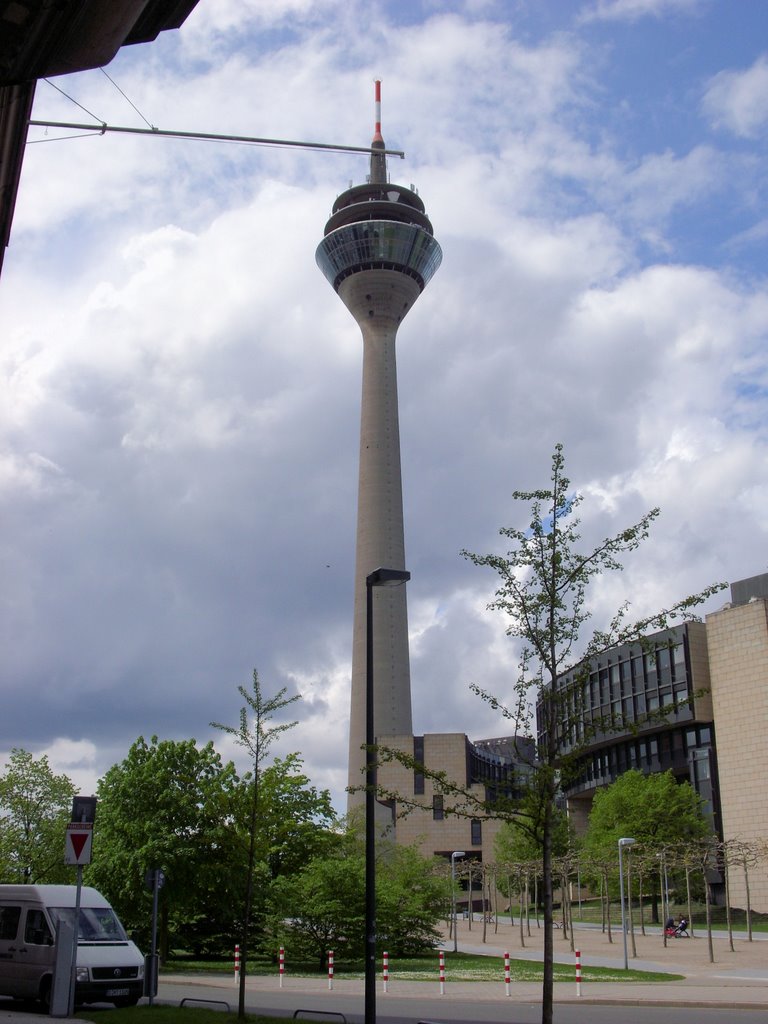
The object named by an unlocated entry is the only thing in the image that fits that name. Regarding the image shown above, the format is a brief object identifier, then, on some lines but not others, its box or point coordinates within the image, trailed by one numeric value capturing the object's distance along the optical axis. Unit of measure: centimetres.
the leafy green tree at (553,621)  1448
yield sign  1702
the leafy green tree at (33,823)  4572
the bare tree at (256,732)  2056
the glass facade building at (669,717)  7456
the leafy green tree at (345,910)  3269
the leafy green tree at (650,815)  6394
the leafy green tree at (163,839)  3127
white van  1850
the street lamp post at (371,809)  1535
